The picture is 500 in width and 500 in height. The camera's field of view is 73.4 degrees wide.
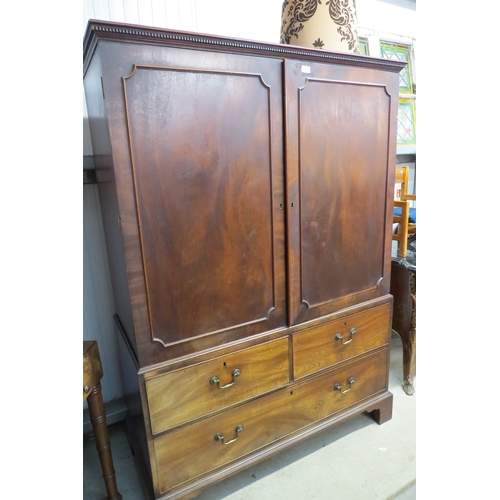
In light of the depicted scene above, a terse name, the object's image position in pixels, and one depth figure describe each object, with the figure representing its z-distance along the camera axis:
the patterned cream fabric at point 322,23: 1.18
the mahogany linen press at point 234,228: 0.93
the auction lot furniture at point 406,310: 1.72
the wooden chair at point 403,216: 1.82
